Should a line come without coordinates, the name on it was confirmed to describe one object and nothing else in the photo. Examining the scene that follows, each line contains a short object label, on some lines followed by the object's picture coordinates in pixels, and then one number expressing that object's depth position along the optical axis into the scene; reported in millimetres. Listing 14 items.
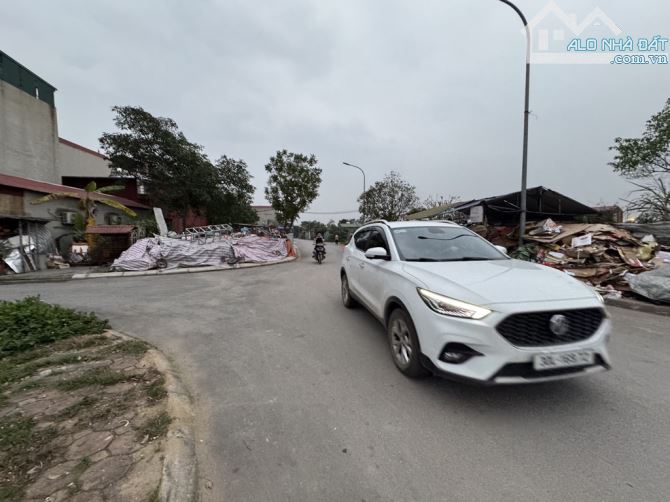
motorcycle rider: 16156
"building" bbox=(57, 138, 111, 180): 26797
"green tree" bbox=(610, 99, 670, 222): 16156
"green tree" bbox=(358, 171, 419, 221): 30922
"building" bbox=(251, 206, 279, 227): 69081
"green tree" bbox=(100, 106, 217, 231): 20544
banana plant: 15933
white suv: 2330
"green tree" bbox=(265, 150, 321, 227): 26062
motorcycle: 15898
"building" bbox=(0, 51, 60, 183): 18453
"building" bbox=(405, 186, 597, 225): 10852
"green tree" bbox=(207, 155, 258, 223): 25391
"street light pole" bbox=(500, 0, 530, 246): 8434
